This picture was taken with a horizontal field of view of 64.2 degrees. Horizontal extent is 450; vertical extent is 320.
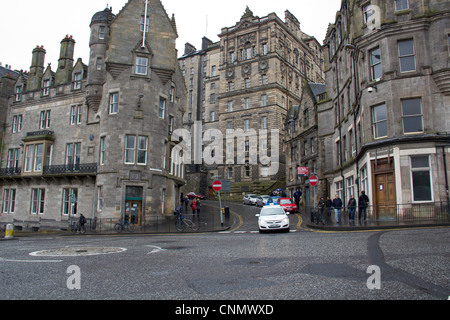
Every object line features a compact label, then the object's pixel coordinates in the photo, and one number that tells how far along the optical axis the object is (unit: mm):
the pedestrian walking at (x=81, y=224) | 27453
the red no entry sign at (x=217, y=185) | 24844
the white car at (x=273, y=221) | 19125
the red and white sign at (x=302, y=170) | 35734
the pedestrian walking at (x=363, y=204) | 20705
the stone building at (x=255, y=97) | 63594
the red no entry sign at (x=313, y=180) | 24234
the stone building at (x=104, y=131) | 29719
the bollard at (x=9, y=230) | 22253
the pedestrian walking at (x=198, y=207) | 30695
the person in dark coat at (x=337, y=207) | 21072
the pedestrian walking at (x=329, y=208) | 23719
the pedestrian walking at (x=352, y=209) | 21070
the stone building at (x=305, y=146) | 41106
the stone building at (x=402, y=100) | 20719
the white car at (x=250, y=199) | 48016
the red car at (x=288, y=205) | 35281
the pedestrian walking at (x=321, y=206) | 22338
